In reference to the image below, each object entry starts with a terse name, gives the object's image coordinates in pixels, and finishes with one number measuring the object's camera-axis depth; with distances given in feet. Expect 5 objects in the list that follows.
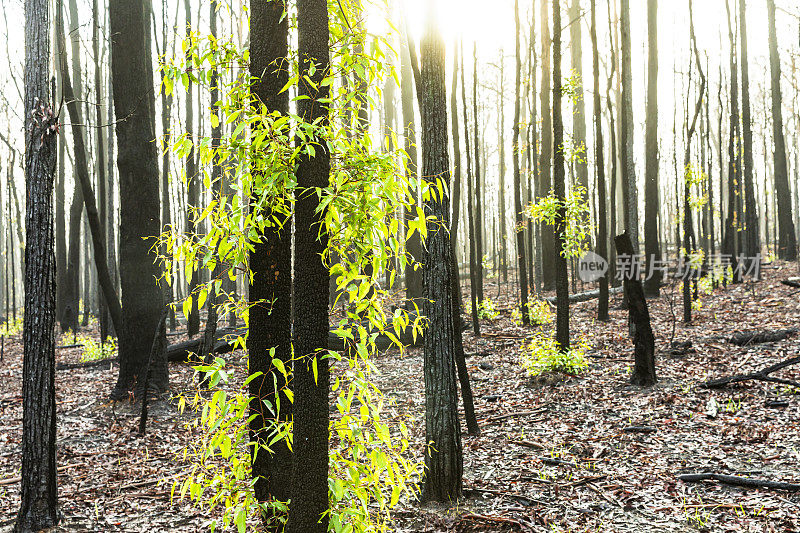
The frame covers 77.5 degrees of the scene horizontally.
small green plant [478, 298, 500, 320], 41.57
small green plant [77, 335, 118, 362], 37.92
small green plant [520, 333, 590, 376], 25.43
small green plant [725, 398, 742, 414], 19.89
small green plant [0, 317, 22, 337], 63.87
